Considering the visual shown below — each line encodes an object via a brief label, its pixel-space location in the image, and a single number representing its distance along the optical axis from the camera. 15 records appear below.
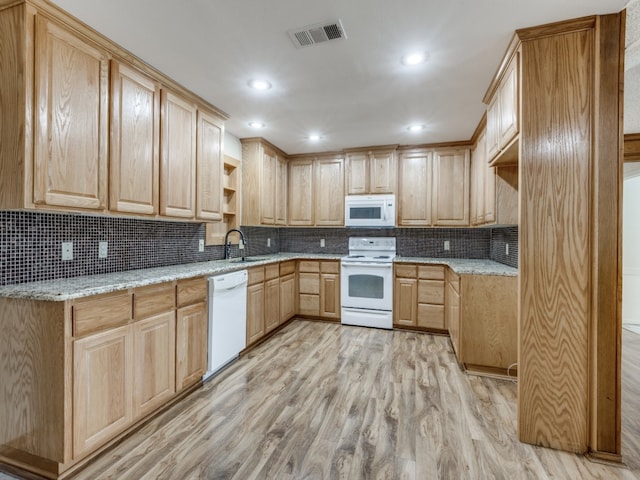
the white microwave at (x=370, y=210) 4.20
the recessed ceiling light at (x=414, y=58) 2.04
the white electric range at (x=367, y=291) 4.00
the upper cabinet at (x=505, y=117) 1.93
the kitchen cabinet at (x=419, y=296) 3.80
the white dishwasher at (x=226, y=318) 2.57
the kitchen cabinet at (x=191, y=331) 2.23
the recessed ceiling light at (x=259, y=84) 2.42
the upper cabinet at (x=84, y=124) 1.54
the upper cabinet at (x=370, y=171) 4.24
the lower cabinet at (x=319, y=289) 4.27
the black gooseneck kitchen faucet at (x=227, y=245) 3.54
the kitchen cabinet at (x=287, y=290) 3.98
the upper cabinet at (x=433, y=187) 4.02
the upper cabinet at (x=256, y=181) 3.96
